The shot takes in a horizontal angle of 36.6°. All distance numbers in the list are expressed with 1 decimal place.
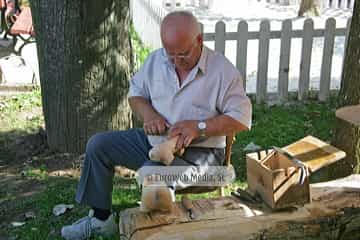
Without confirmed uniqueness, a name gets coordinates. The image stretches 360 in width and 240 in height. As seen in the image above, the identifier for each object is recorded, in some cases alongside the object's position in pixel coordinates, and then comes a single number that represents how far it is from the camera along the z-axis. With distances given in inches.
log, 100.0
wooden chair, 114.1
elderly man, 108.6
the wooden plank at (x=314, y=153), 116.1
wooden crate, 104.4
